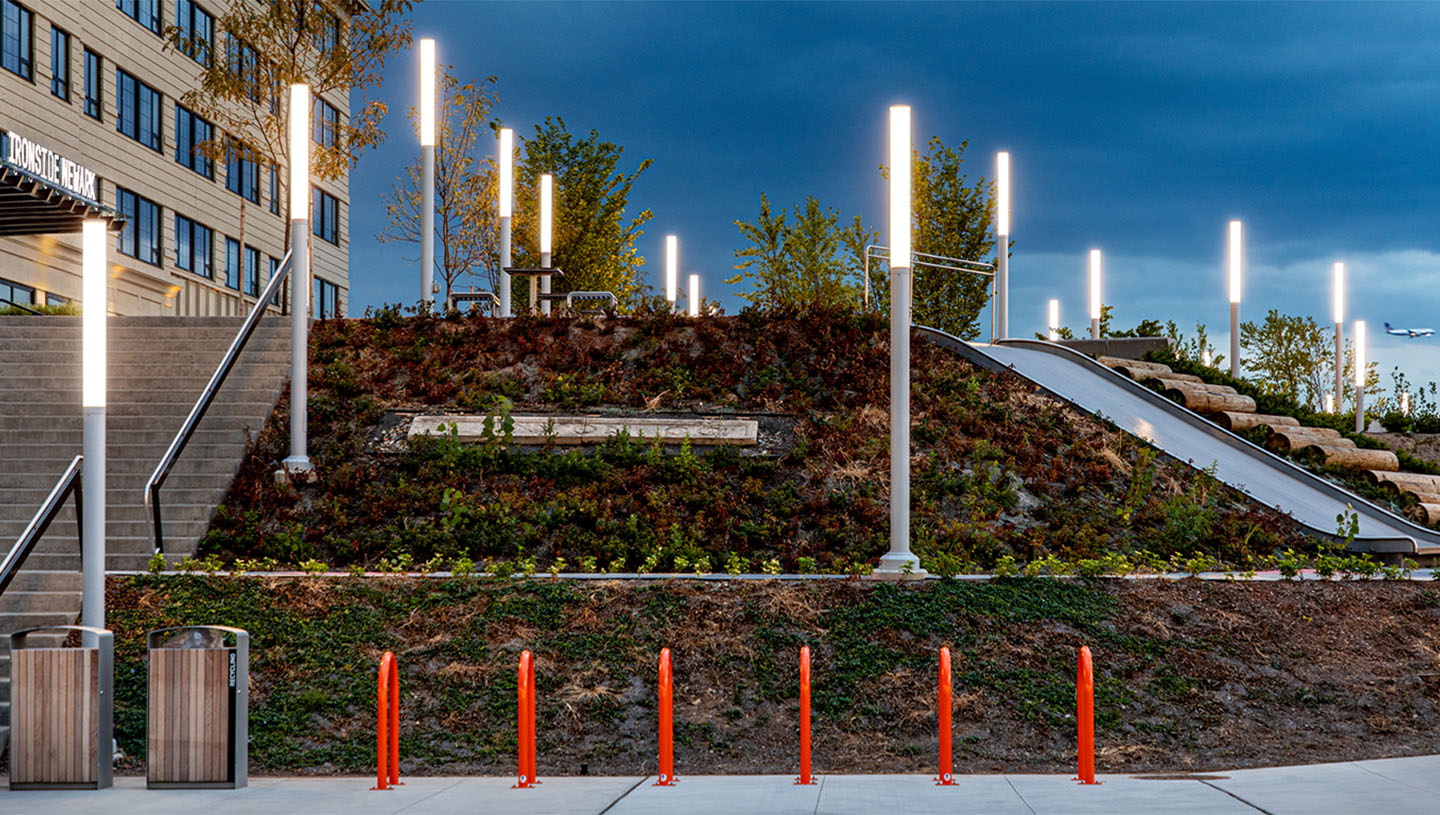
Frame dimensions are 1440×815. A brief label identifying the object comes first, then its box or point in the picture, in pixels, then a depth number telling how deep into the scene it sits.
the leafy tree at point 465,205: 38.28
